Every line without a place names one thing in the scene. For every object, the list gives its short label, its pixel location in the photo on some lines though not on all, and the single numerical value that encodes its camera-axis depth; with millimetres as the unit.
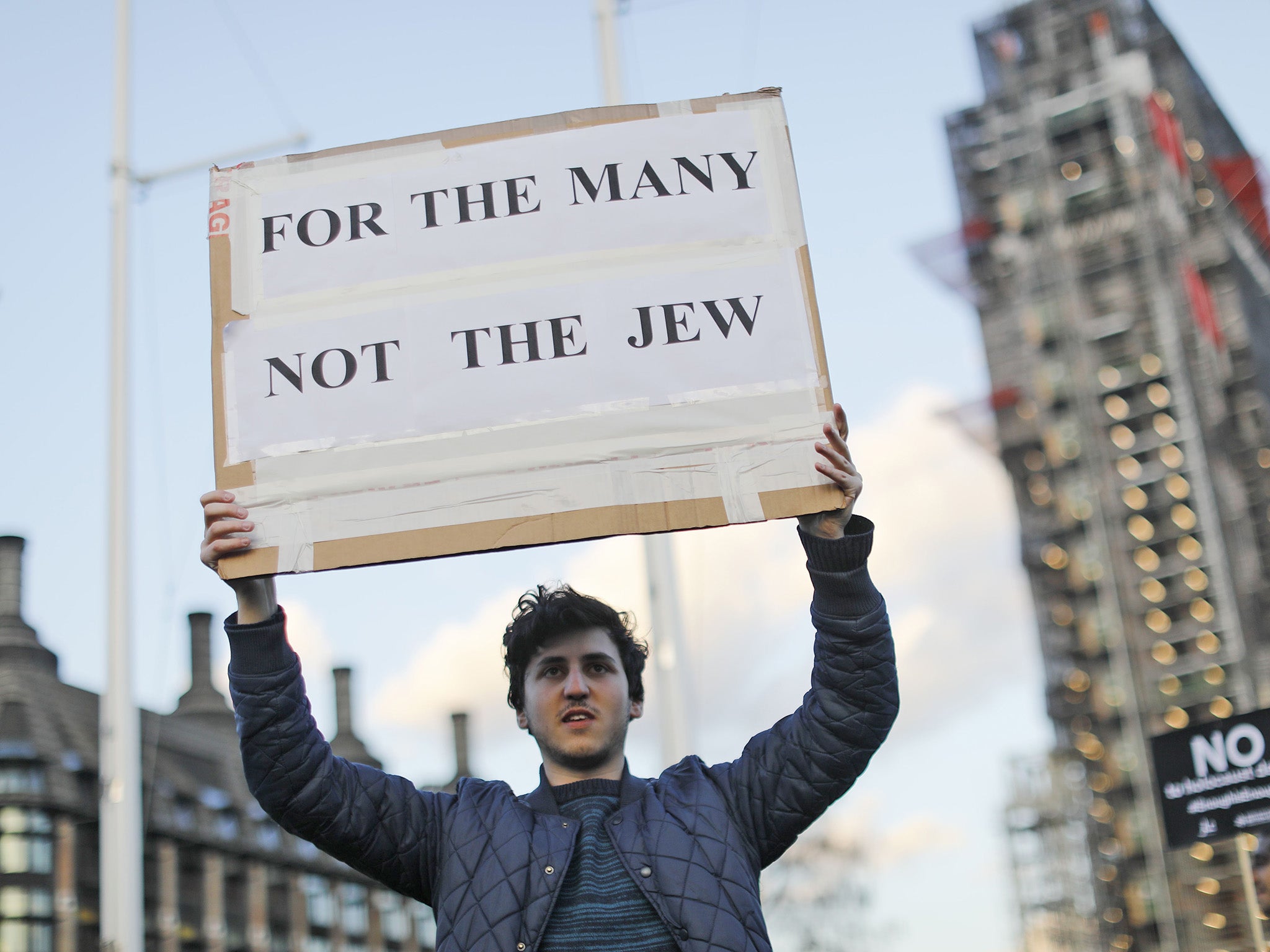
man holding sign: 3205
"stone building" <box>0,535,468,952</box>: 37281
